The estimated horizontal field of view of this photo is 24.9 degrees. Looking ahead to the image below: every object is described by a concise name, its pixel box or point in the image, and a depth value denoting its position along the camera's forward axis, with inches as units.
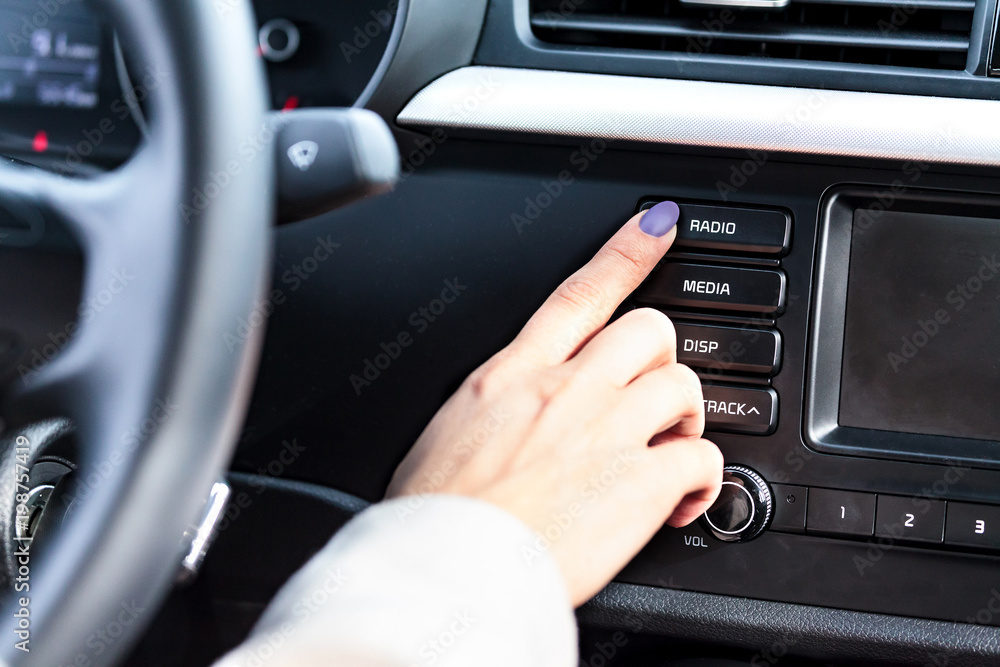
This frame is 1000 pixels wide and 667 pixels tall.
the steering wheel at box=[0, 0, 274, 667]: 22.5
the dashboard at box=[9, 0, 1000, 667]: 26.4
